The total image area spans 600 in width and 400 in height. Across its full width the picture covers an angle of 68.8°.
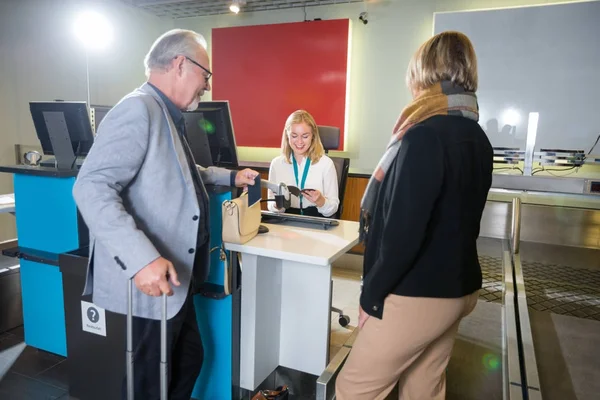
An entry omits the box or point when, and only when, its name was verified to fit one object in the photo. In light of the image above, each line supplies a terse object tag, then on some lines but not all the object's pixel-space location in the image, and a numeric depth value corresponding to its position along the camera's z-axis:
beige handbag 1.72
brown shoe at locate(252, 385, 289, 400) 1.90
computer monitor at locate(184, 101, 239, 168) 2.13
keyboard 2.18
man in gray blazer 1.24
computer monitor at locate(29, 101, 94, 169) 2.37
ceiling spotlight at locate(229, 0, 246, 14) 4.59
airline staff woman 2.72
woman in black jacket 1.11
